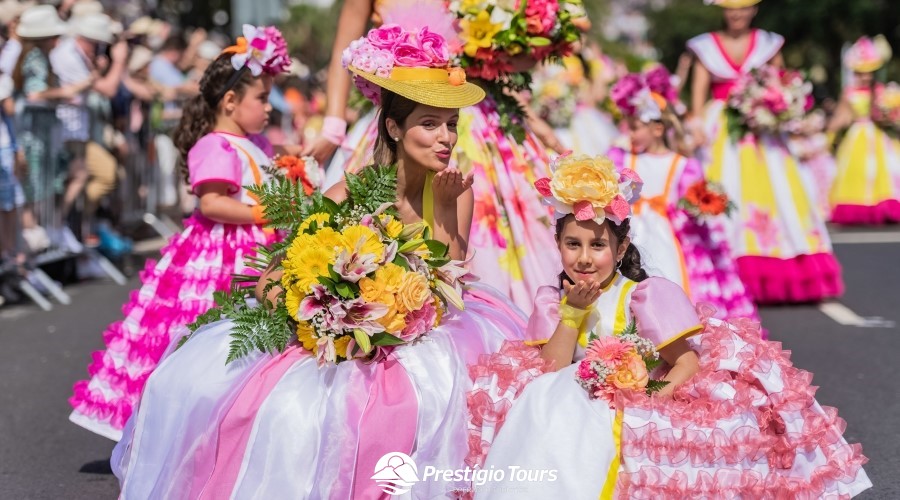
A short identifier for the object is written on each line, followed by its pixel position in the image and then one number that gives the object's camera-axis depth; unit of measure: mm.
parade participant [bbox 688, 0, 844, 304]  18061
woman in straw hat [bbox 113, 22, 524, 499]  7377
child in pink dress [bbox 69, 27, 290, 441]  10218
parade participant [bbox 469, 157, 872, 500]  6927
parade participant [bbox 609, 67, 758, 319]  14726
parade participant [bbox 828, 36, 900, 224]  29507
